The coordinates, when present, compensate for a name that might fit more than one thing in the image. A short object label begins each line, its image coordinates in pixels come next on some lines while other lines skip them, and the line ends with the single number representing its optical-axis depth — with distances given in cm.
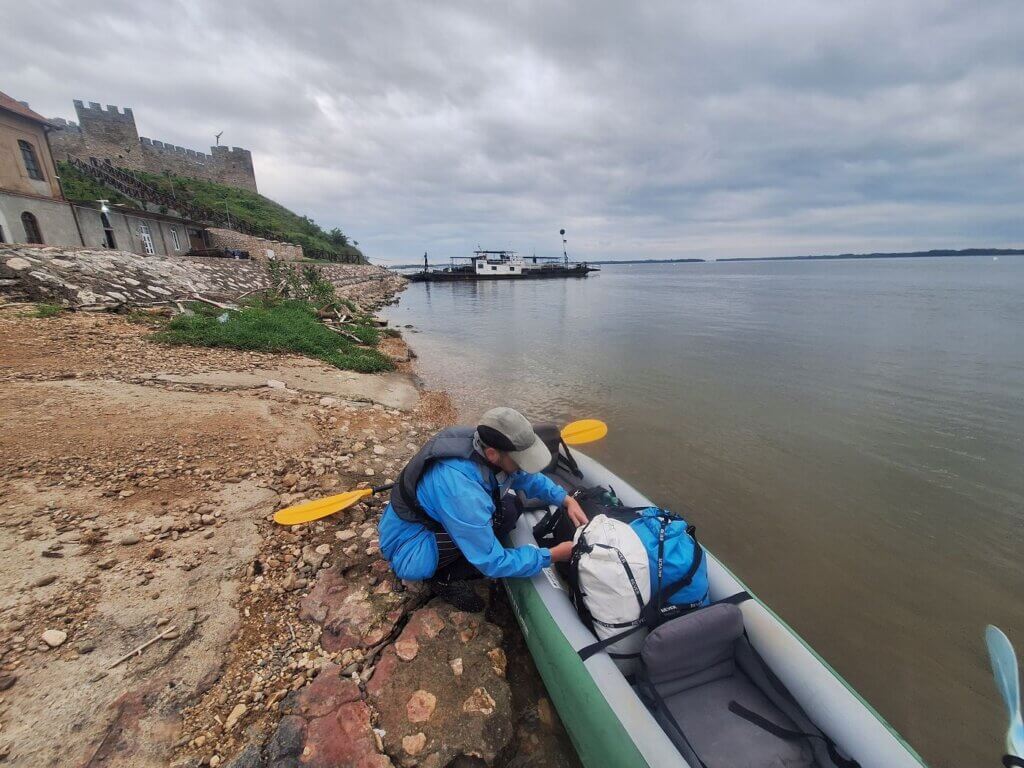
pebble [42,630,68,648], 229
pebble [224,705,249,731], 211
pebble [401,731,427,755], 218
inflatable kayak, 191
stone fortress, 3650
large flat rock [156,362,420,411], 654
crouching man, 243
